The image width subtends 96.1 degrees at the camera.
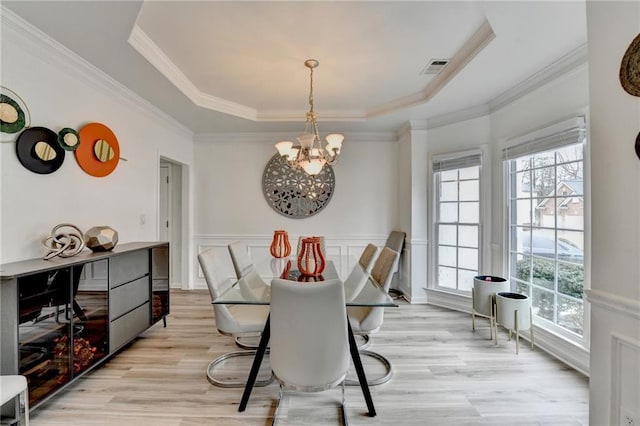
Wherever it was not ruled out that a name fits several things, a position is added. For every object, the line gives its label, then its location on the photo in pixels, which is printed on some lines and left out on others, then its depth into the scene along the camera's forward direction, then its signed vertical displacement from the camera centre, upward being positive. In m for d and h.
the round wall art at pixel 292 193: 4.68 +0.35
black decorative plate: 2.05 +0.48
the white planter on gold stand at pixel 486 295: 2.92 -0.84
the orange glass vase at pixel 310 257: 2.39 -0.36
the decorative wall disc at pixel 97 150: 2.56 +0.61
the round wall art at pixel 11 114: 1.92 +0.69
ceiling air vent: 2.72 +1.45
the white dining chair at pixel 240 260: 2.96 -0.49
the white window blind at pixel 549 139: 2.36 +0.69
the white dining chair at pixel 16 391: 1.42 -0.89
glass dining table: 1.90 -0.58
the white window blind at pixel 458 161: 3.62 +0.70
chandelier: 2.78 +0.62
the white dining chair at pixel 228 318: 2.19 -0.83
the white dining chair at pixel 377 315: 2.23 -0.82
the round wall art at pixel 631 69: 1.11 +0.57
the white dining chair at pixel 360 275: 2.12 -0.55
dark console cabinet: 1.71 -0.74
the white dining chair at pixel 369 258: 2.76 -0.45
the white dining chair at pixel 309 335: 1.48 -0.65
